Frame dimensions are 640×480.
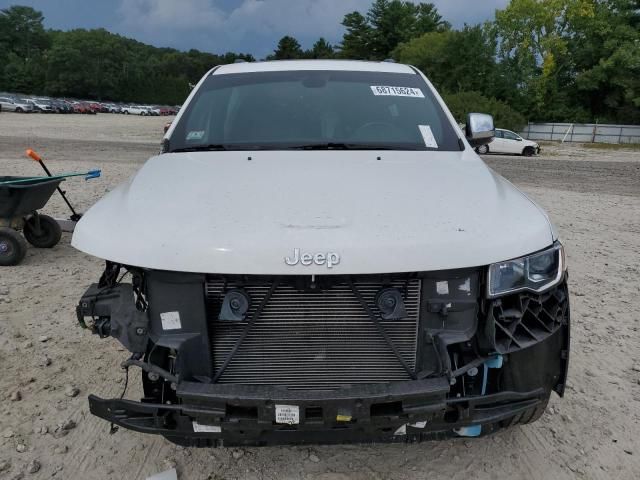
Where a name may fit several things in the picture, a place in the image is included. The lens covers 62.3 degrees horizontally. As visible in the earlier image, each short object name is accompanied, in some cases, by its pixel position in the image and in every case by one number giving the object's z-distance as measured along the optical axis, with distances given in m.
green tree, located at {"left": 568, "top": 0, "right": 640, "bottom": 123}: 43.76
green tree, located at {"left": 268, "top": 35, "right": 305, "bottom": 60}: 110.75
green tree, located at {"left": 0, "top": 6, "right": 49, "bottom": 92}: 92.50
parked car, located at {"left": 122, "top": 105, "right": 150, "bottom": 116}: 69.81
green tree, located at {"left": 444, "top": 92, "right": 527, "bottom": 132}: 39.47
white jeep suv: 1.89
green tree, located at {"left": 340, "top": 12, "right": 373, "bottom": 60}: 77.31
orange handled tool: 5.13
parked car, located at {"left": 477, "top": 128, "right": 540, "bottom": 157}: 23.77
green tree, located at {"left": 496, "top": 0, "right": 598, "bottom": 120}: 47.44
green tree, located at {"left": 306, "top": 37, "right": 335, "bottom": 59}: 98.23
